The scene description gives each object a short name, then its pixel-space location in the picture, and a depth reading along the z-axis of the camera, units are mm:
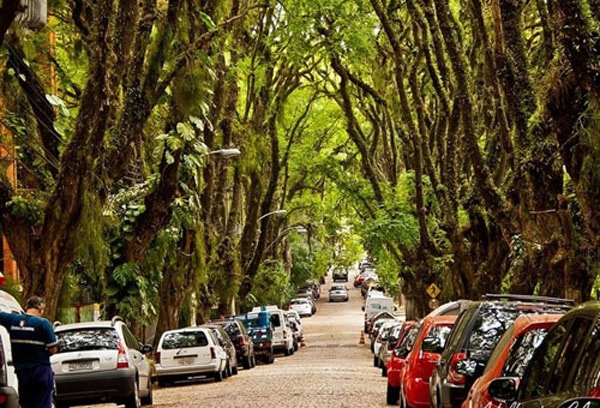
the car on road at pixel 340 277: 138000
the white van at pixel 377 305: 68000
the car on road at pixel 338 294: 111881
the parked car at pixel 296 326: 54094
